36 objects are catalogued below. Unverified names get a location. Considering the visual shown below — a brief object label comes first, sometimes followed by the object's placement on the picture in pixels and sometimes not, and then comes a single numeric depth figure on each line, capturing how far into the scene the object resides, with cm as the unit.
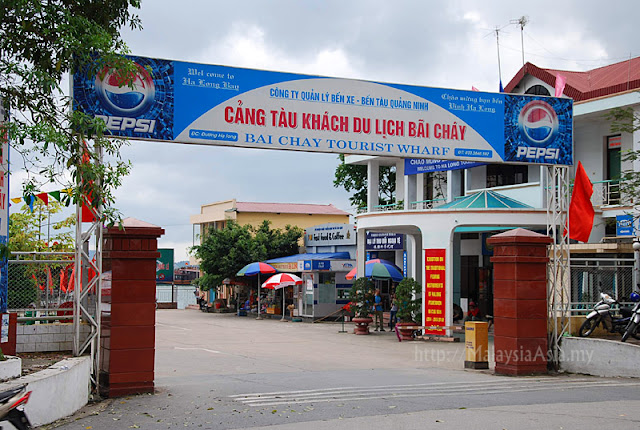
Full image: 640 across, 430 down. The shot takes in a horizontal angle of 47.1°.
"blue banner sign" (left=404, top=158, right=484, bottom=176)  2378
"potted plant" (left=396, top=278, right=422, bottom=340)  2453
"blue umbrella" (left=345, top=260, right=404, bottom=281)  2843
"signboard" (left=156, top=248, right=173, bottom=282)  5634
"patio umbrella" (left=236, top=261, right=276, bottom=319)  3559
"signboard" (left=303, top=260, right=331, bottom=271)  3366
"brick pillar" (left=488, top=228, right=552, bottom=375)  1434
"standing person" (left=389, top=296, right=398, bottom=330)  2814
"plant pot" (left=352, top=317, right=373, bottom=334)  2619
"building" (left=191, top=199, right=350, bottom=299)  4941
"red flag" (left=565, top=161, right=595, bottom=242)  1581
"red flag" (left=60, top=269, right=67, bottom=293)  1275
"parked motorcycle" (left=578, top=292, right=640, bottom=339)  1586
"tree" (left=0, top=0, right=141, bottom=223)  969
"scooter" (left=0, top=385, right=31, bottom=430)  677
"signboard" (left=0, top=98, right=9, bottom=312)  1149
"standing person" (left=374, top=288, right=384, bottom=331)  2747
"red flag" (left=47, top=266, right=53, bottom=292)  1260
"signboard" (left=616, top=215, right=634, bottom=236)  2158
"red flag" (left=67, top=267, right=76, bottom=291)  1295
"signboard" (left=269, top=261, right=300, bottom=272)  3577
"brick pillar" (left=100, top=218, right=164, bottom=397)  1166
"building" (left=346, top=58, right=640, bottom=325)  2264
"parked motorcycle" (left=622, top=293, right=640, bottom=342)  1543
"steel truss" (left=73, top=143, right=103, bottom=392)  1144
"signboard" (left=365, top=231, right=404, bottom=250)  3334
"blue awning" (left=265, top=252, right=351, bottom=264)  3522
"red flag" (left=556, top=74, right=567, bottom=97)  1997
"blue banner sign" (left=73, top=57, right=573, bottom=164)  1212
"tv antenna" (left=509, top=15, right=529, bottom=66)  2728
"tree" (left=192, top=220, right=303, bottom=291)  3988
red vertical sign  2358
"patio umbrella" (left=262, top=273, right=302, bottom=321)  3275
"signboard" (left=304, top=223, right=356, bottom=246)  3759
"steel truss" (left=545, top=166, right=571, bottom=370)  1491
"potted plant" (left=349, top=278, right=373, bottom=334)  2608
